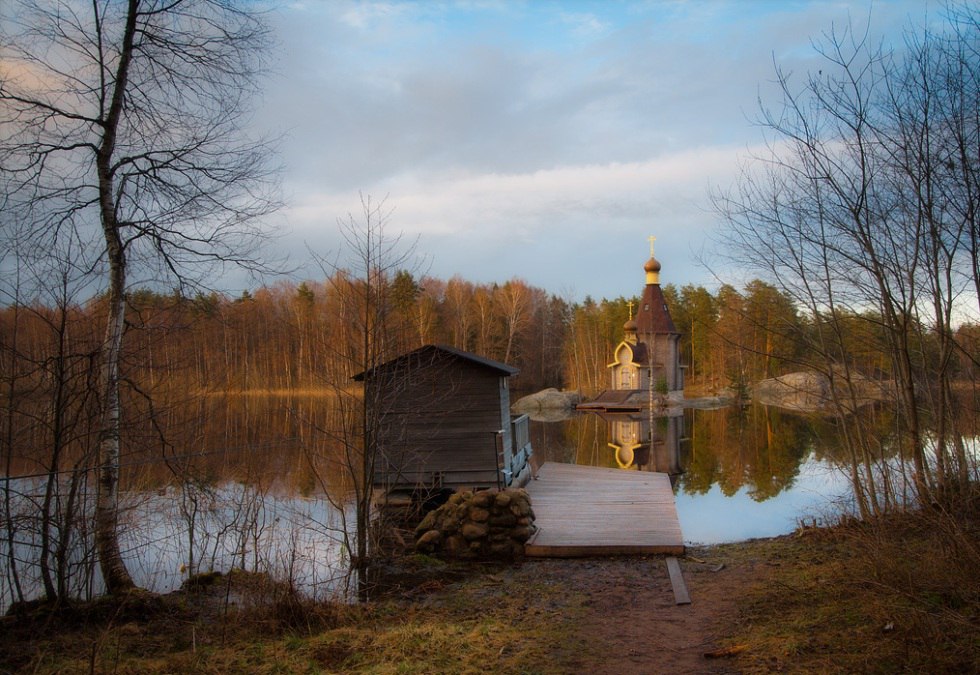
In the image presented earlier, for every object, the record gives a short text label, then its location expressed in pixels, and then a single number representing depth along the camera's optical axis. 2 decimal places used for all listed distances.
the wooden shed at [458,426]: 14.46
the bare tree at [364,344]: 9.37
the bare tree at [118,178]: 7.38
